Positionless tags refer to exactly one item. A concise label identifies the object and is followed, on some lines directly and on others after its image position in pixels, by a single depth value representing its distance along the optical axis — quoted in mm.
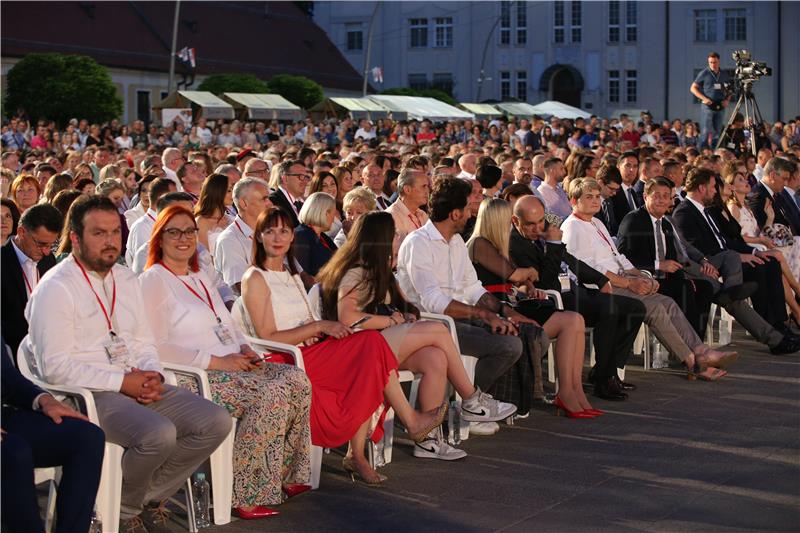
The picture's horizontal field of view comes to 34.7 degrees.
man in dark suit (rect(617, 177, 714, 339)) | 10086
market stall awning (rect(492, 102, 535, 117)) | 44531
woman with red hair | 6020
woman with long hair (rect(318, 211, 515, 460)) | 6949
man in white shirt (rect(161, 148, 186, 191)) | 13680
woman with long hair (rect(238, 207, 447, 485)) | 6543
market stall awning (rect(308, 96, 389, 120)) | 40125
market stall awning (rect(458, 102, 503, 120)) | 44000
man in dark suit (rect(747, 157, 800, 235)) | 12656
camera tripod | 18188
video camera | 17734
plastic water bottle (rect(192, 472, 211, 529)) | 5852
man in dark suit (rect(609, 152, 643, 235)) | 12688
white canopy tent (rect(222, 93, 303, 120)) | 38594
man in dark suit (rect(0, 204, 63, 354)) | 5840
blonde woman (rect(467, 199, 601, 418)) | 8227
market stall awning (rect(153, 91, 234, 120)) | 35906
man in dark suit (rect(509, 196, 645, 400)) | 8742
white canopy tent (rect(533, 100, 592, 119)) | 44544
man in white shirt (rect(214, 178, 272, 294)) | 8219
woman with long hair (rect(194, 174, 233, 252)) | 8711
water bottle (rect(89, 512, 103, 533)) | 5320
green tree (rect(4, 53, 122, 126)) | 41062
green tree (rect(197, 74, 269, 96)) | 44500
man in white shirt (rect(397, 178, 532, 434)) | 7754
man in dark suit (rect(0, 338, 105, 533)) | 4863
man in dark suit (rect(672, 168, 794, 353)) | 11016
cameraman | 18812
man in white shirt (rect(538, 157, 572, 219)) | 12906
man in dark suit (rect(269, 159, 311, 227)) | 10578
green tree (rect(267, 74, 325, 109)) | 48031
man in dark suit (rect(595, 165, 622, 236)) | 12492
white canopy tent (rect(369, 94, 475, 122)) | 41969
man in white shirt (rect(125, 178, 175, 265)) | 9016
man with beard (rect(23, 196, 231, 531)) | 5457
